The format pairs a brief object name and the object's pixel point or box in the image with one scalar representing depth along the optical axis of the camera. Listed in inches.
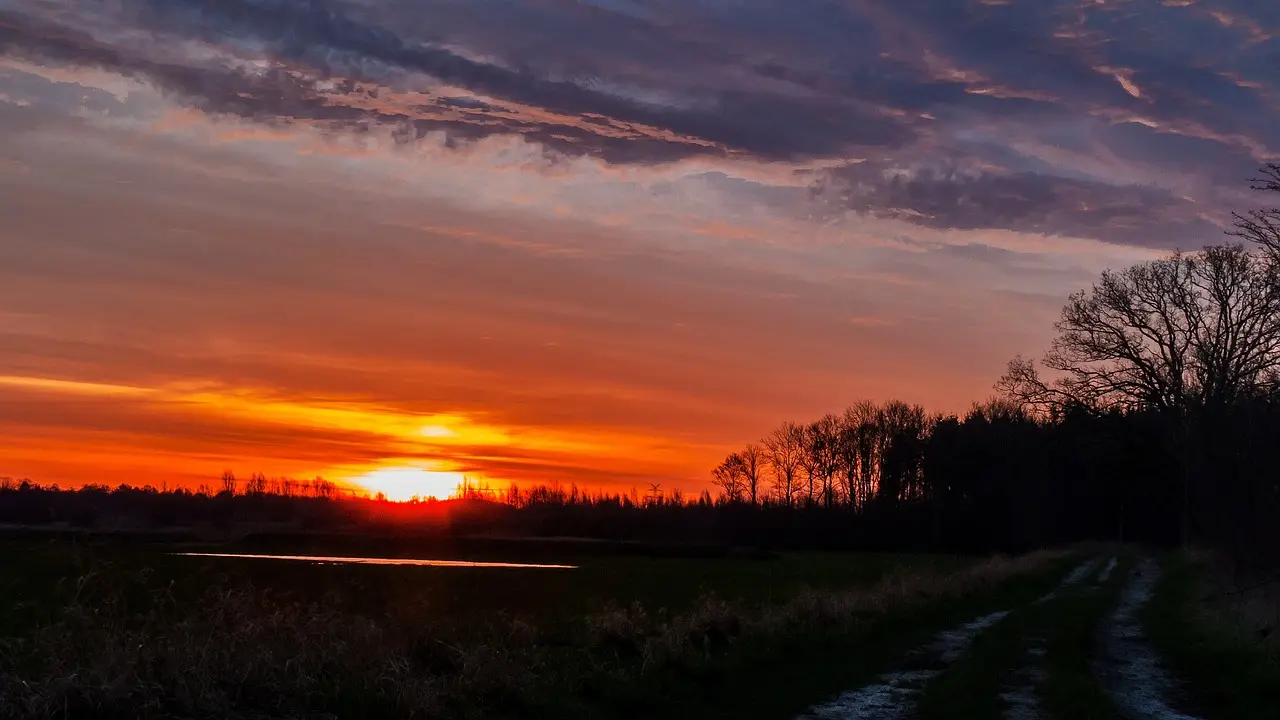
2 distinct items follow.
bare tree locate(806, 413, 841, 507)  5295.3
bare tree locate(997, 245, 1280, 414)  1969.7
